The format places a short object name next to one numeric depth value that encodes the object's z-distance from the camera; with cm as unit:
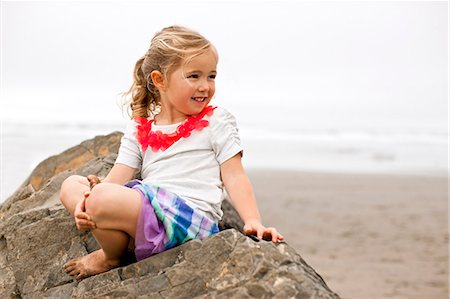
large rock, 300
